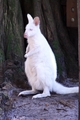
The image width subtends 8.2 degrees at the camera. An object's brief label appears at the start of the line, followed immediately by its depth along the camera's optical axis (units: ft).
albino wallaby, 26.98
